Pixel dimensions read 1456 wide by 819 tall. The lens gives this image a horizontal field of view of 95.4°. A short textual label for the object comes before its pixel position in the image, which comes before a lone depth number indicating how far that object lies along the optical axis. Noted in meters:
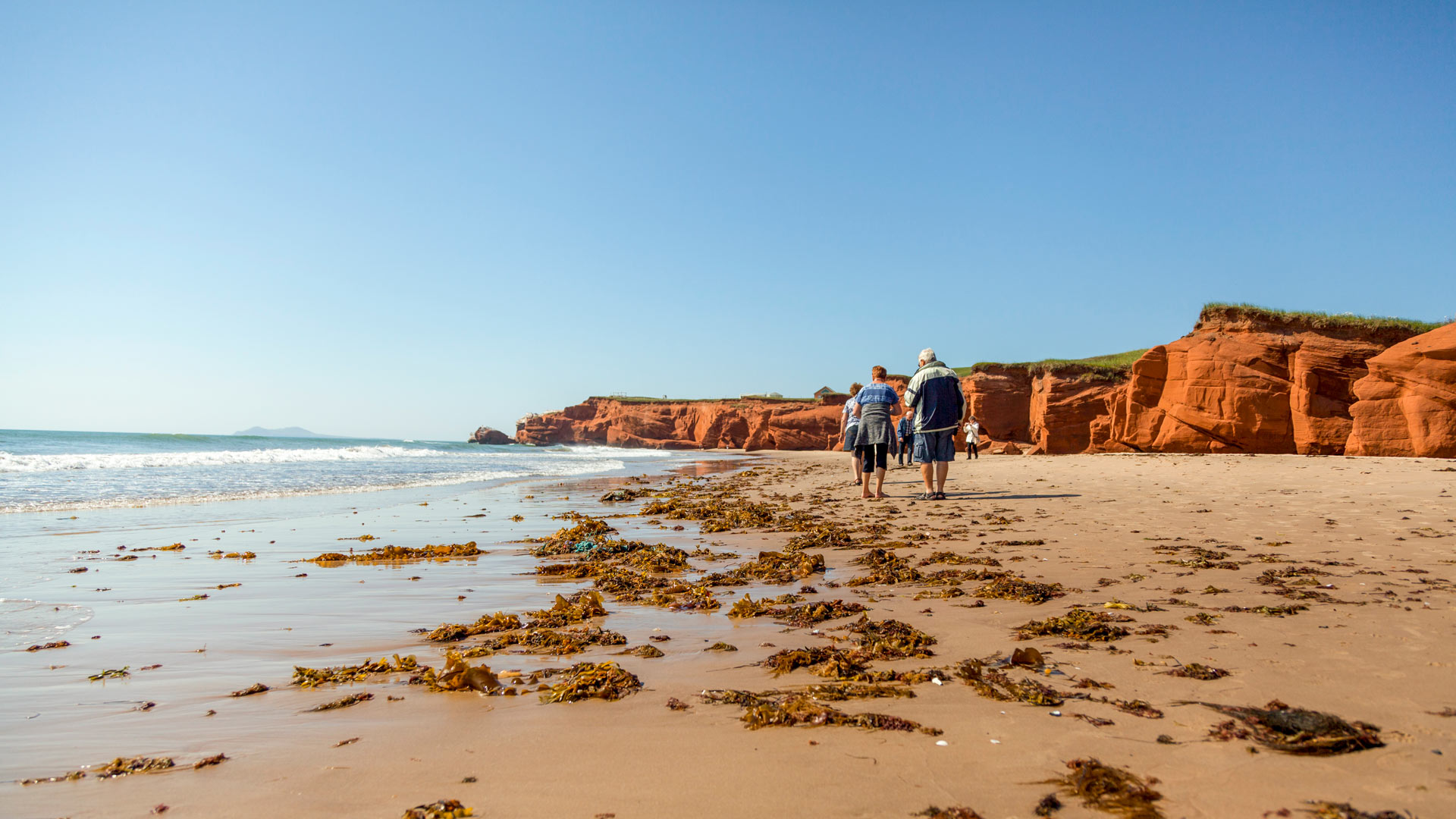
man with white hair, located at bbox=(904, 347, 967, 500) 9.29
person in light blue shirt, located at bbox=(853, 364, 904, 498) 9.89
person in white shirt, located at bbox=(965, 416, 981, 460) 22.81
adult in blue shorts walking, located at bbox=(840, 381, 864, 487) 10.48
